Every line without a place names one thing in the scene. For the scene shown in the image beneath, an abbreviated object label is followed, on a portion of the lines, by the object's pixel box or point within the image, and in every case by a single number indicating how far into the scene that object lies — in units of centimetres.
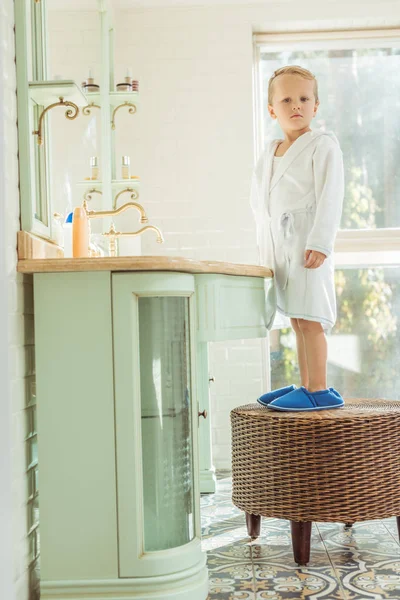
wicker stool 218
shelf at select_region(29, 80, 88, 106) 197
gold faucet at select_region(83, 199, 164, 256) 253
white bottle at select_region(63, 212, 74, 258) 228
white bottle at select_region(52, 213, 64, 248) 233
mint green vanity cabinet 181
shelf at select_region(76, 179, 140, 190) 310
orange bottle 220
